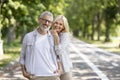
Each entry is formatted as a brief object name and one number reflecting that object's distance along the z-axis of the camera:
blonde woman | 6.68
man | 5.78
